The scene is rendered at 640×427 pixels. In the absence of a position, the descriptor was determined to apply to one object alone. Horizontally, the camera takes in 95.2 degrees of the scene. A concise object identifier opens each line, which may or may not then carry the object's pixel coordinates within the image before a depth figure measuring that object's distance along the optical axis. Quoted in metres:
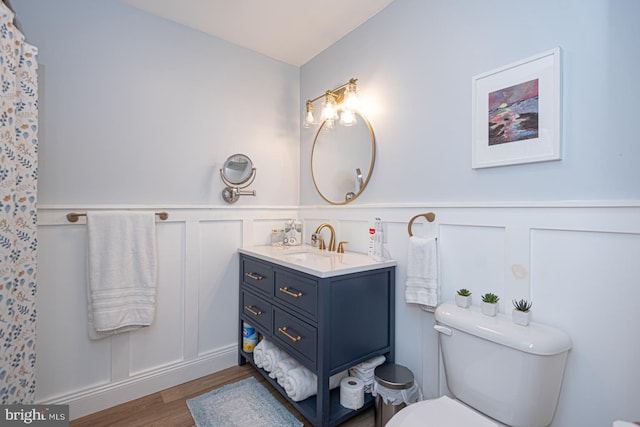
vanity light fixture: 1.85
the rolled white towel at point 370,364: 1.58
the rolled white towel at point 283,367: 1.64
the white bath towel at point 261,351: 1.84
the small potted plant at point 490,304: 1.19
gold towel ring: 1.50
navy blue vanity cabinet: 1.39
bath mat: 1.53
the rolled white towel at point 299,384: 1.54
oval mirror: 1.88
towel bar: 1.57
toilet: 0.99
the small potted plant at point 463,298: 1.29
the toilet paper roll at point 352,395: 1.49
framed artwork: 1.11
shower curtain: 1.12
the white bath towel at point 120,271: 1.60
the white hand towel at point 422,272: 1.45
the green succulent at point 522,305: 1.13
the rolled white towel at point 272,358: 1.75
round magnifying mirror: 2.07
